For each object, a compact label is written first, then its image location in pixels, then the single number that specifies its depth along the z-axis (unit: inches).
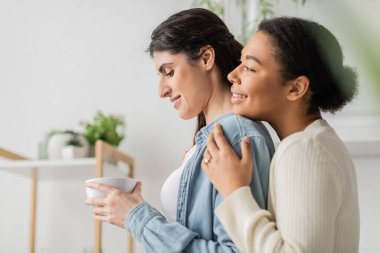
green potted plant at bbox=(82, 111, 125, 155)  103.1
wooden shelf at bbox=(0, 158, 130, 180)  98.1
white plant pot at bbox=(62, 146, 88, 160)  99.2
